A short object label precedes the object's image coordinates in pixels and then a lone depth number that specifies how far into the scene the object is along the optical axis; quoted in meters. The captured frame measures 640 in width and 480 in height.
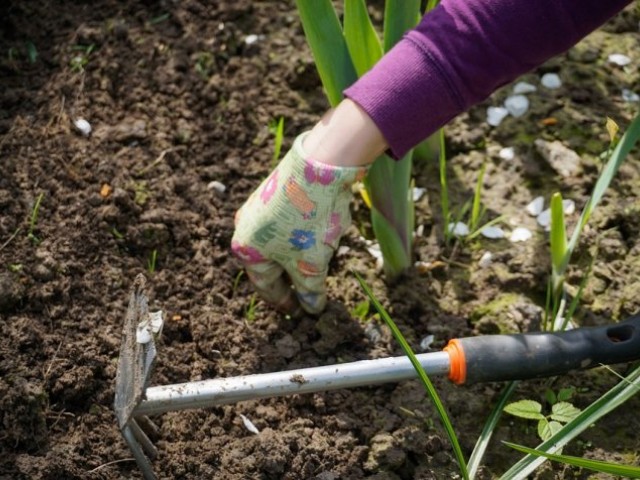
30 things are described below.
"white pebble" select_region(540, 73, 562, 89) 1.98
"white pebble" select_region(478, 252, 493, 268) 1.72
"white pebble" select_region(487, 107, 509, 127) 1.94
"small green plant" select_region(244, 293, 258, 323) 1.63
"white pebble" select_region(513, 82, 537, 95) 1.98
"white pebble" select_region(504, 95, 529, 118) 1.95
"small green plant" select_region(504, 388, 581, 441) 1.39
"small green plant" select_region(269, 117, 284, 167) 1.76
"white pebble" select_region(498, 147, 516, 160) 1.89
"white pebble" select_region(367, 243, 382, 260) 1.75
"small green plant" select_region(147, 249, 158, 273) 1.66
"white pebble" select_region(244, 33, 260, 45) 2.05
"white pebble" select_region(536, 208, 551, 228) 1.77
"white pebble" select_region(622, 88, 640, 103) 1.95
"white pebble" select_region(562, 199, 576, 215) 1.78
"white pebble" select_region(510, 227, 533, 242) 1.76
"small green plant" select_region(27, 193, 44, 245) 1.61
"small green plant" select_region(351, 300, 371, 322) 1.64
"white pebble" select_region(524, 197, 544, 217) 1.80
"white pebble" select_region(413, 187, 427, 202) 1.85
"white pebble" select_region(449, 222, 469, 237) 1.76
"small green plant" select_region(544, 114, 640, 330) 1.44
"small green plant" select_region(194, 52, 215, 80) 1.97
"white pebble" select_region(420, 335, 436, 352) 1.60
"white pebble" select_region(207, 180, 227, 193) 1.80
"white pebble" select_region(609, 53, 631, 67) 2.00
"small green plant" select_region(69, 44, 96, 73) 1.90
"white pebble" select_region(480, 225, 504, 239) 1.77
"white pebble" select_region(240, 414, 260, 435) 1.47
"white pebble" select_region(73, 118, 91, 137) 1.81
